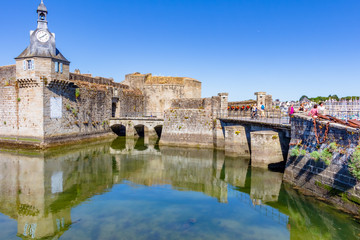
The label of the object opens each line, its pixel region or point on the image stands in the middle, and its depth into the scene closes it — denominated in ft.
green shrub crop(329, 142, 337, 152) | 31.40
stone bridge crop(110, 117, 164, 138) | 90.22
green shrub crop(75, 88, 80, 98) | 82.79
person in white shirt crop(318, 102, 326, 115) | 38.50
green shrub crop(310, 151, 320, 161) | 33.00
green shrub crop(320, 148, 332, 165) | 31.86
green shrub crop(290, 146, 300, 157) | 37.94
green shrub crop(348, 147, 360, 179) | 26.66
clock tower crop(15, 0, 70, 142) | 71.10
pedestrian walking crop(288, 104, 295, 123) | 44.68
